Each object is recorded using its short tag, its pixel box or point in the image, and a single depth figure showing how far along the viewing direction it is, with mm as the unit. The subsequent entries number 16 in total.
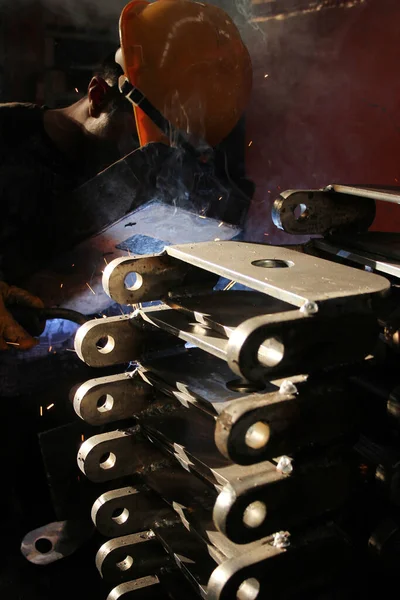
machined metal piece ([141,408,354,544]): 1139
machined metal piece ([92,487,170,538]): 1643
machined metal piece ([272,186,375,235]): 1529
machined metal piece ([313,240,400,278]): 1354
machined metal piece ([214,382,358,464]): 1086
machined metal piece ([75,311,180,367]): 1524
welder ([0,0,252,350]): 2432
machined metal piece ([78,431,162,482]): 1605
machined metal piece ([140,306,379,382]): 1063
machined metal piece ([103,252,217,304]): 1486
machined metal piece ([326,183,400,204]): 1400
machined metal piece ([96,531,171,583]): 1664
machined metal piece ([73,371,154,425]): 1570
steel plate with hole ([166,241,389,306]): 1141
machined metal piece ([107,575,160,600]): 1679
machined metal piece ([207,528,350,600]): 1204
